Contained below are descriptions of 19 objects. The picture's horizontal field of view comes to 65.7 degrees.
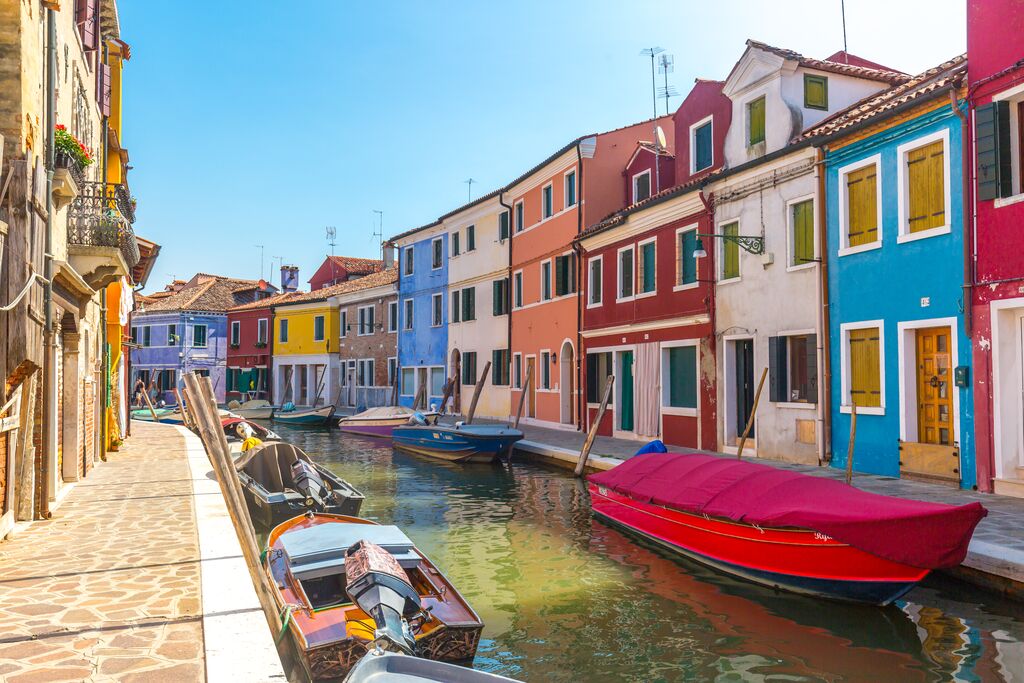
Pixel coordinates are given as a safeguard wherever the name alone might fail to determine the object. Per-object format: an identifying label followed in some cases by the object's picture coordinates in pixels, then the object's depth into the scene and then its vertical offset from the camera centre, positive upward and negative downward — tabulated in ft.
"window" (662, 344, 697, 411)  60.18 -0.63
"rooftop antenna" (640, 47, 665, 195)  74.06 +18.38
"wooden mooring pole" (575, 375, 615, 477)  55.11 -5.20
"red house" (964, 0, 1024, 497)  34.81 +5.22
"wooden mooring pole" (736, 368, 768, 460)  46.78 -2.63
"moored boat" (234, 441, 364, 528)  38.01 -5.96
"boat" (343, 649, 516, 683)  13.56 -5.22
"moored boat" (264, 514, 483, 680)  19.26 -6.23
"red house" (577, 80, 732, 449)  58.70 +5.54
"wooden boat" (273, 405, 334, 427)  110.58 -6.34
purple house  164.04 +7.86
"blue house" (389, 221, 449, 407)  111.96 +8.73
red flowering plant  28.66 +8.40
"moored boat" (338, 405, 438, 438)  91.30 -5.84
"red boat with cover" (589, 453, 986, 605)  23.70 -5.44
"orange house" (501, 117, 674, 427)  78.02 +12.71
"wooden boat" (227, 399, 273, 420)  123.03 -5.90
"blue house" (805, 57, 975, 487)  37.96 +4.45
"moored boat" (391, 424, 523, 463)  65.05 -6.03
